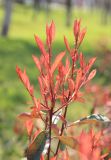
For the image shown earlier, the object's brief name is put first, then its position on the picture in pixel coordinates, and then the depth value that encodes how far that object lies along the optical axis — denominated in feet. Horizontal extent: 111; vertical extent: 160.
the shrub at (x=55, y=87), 3.13
